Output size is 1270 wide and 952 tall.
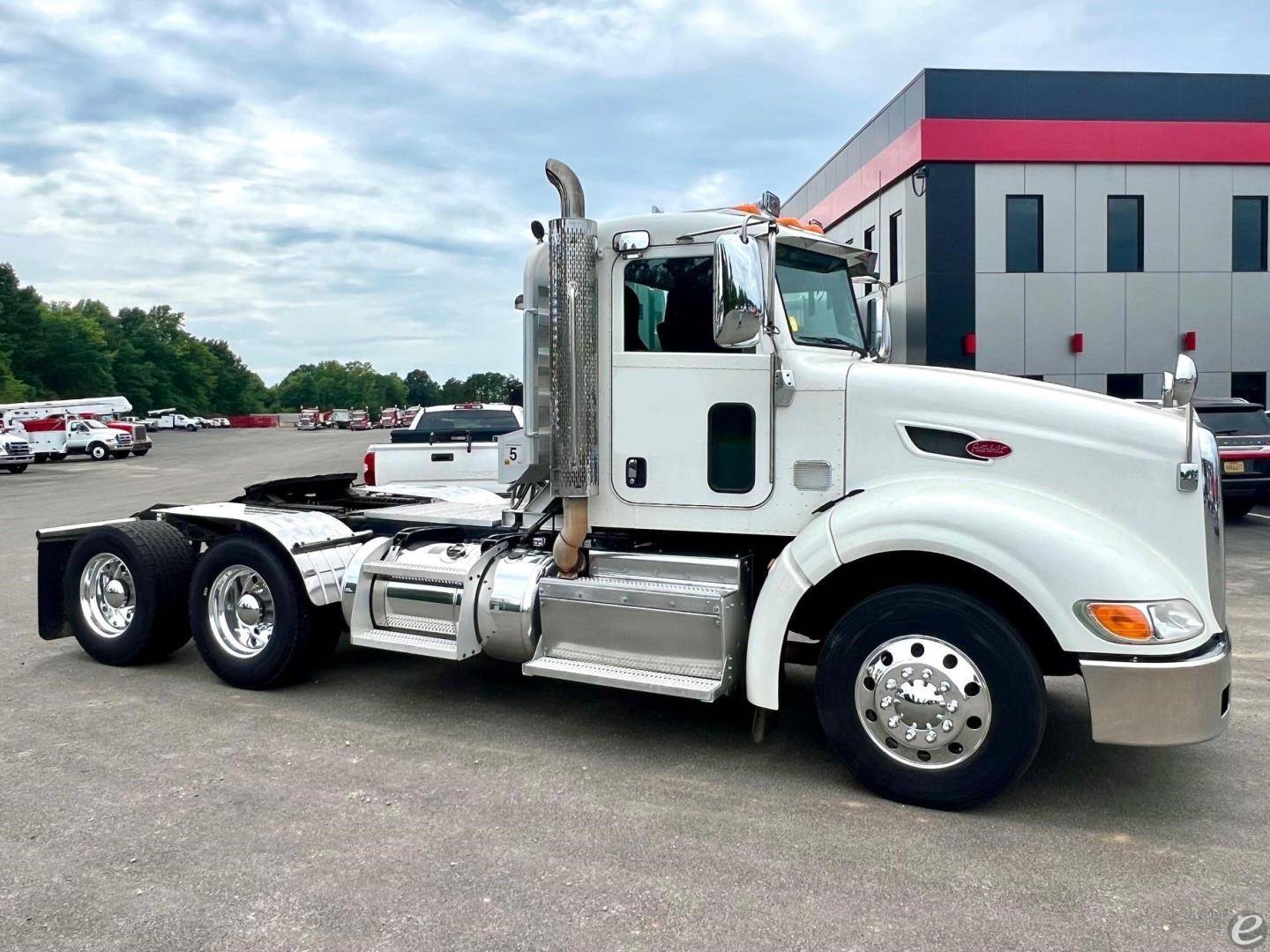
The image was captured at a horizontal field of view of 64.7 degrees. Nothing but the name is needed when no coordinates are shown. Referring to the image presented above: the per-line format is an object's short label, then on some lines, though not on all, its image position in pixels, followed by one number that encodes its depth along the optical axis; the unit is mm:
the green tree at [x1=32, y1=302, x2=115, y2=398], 87438
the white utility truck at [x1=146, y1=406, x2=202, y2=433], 90312
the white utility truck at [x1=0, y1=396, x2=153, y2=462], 39281
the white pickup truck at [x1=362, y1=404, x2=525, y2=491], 11008
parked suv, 12742
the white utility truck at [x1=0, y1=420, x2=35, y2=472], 32188
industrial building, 18750
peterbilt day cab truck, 4145
